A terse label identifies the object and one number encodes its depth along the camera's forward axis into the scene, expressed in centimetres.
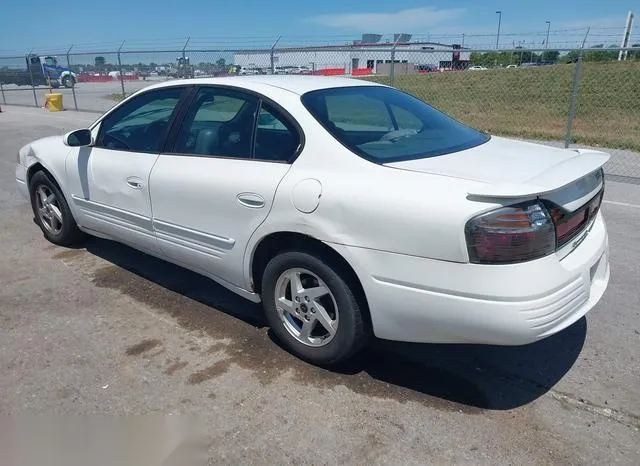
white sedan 246
